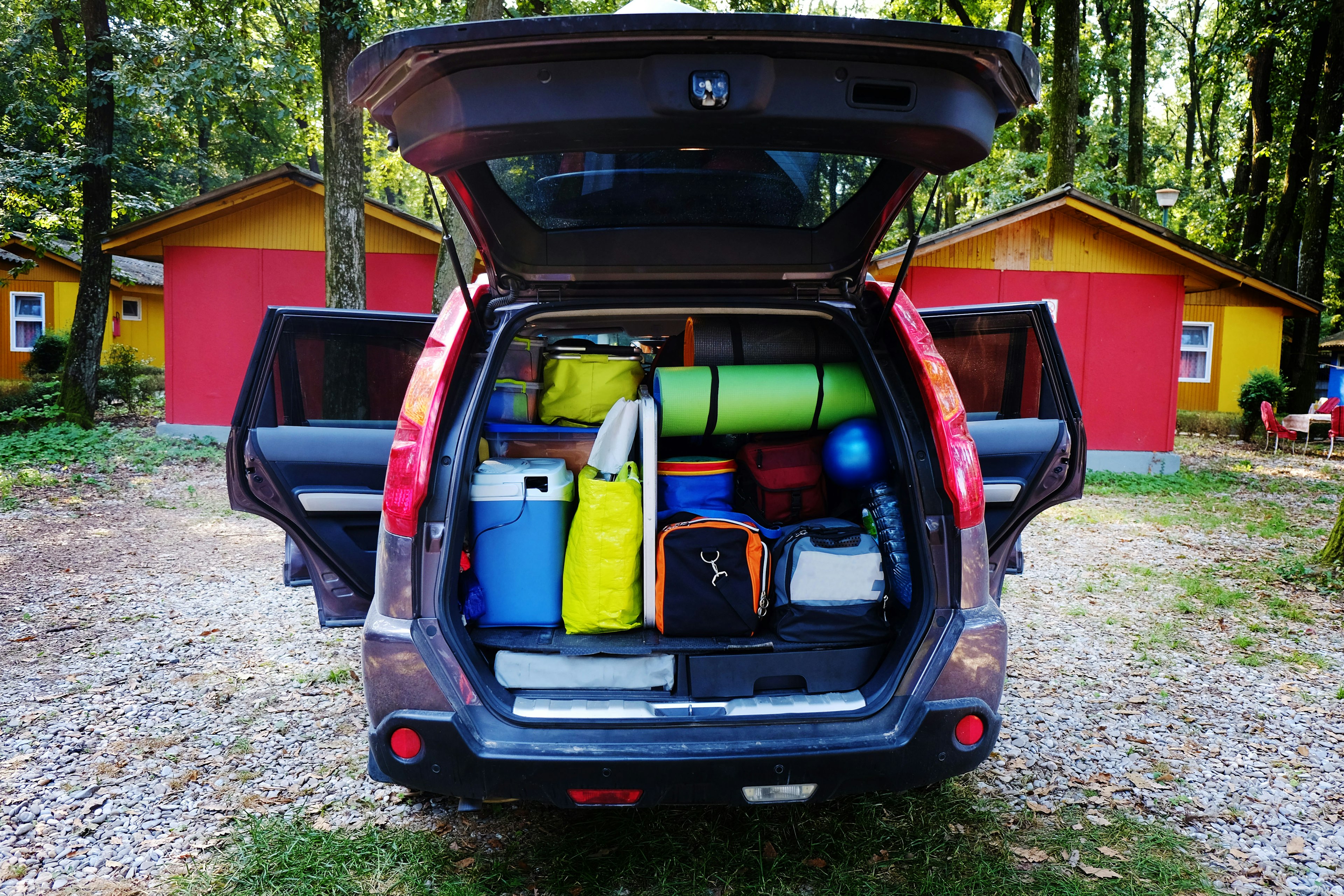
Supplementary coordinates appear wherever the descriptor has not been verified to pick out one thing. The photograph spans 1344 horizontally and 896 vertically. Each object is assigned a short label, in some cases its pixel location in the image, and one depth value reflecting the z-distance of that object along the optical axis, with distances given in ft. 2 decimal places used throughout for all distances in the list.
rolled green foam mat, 9.65
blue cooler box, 8.79
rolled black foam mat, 10.14
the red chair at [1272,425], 50.88
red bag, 10.13
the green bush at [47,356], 67.00
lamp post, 49.67
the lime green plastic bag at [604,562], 8.70
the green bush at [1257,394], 58.95
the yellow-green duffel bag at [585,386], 10.76
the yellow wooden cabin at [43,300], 72.59
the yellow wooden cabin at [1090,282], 42.27
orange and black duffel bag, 8.52
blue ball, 9.26
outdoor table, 52.13
